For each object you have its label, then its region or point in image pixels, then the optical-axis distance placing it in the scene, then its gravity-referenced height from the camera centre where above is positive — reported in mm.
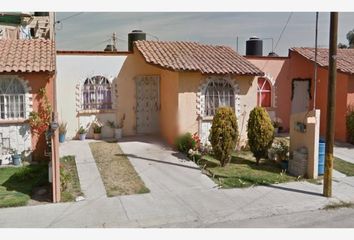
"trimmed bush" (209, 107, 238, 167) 10438 -1064
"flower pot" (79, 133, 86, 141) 14016 -1579
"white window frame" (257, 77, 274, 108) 16094 +164
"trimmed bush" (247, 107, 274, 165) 10951 -1087
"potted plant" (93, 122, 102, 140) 14273 -1412
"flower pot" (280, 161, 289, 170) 10741 -2017
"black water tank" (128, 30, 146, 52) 15906 +2466
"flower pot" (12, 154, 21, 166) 10836 -1901
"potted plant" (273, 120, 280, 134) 15848 -1275
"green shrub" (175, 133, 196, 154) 12172 -1578
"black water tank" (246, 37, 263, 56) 18250 +2377
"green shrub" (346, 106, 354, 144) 13966 -1068
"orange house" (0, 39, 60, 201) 10945 -224
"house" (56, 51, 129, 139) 13875 +223
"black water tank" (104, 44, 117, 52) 18439 +2338
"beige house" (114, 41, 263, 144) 12672 +266
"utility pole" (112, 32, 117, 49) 19883 +2955
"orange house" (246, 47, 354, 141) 15875 +603
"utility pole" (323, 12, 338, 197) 7992 -348
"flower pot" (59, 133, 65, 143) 13547 -1572
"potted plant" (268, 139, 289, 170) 11195 -1771
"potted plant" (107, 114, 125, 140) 14414 -1277
